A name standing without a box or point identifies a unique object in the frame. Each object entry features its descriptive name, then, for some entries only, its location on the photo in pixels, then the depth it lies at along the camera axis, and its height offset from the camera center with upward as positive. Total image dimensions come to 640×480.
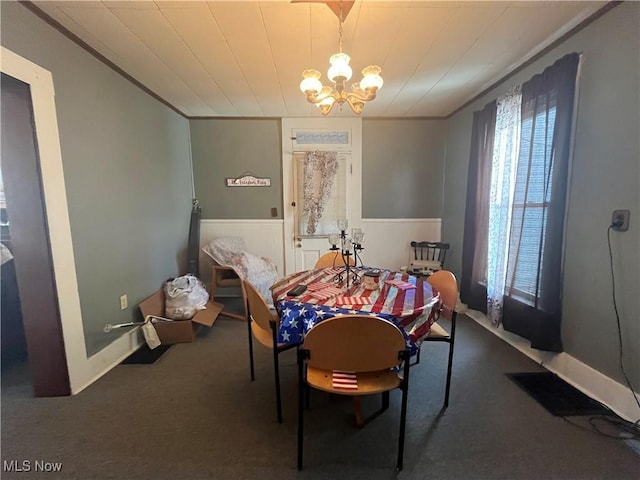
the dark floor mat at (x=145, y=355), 2.30 -1.29
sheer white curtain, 2.42 +0.09
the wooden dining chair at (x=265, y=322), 1.56 -0.70
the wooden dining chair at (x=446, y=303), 1.69 -0.67
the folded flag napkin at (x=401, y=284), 1.83 -0.55
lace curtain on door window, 3.79 +0.31
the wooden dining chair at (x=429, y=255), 3.54 -0.72
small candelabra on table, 1.97 -0.29
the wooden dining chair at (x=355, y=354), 1.21 -0.68
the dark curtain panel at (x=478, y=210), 2.75 -0.08
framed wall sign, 3.85 +0.32
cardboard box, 2.59 -1.14
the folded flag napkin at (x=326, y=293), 1.64 -0.55
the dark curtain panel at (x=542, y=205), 1.93 -0.02
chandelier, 1.61 +0.72
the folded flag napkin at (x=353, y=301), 1.53 -0.55
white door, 3.79 +0.34
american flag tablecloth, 1.42 -0.55
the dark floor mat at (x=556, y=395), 1.70 -1.28
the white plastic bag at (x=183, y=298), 2.72 -0.95
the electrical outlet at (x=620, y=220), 1.60 -0.11
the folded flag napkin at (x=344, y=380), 1.31 -0.86
